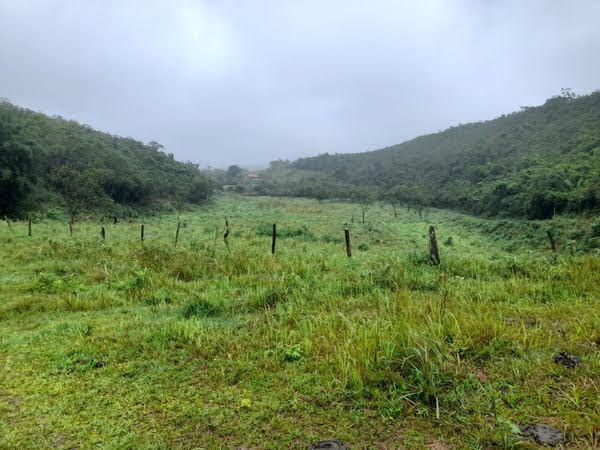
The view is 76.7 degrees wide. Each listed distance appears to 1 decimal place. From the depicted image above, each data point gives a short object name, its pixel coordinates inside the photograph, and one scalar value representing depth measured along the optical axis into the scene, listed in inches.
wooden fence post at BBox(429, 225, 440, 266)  377.4
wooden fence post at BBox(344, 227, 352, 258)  466.3
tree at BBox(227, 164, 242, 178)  5369.1
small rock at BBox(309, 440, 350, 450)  126.5
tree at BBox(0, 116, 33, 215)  1306.6
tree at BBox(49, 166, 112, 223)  1459.2
